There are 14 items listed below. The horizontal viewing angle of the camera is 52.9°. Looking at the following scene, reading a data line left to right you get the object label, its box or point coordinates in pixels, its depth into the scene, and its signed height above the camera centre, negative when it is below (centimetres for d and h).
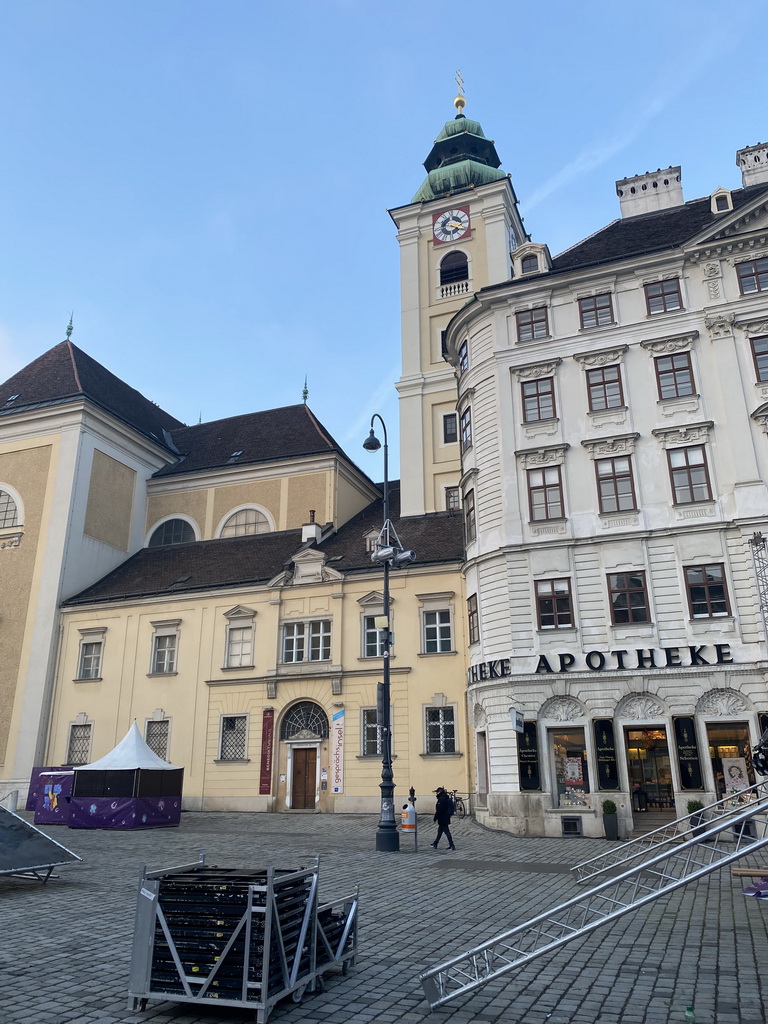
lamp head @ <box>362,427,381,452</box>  2208 +884
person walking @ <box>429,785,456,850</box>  1886 -106
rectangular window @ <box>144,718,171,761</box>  3325 +151
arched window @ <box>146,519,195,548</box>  4269 +1256
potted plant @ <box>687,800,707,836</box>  2089 -103
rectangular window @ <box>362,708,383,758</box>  2956 +129
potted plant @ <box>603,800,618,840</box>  2144 -144
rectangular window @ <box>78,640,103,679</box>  3597 +504
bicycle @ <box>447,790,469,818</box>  2704 -131
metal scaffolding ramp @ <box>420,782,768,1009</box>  616 -146
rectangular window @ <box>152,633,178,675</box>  3462 +510
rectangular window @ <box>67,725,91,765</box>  3459 +116
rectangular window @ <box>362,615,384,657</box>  3077 +494
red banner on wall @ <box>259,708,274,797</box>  3070 +70
